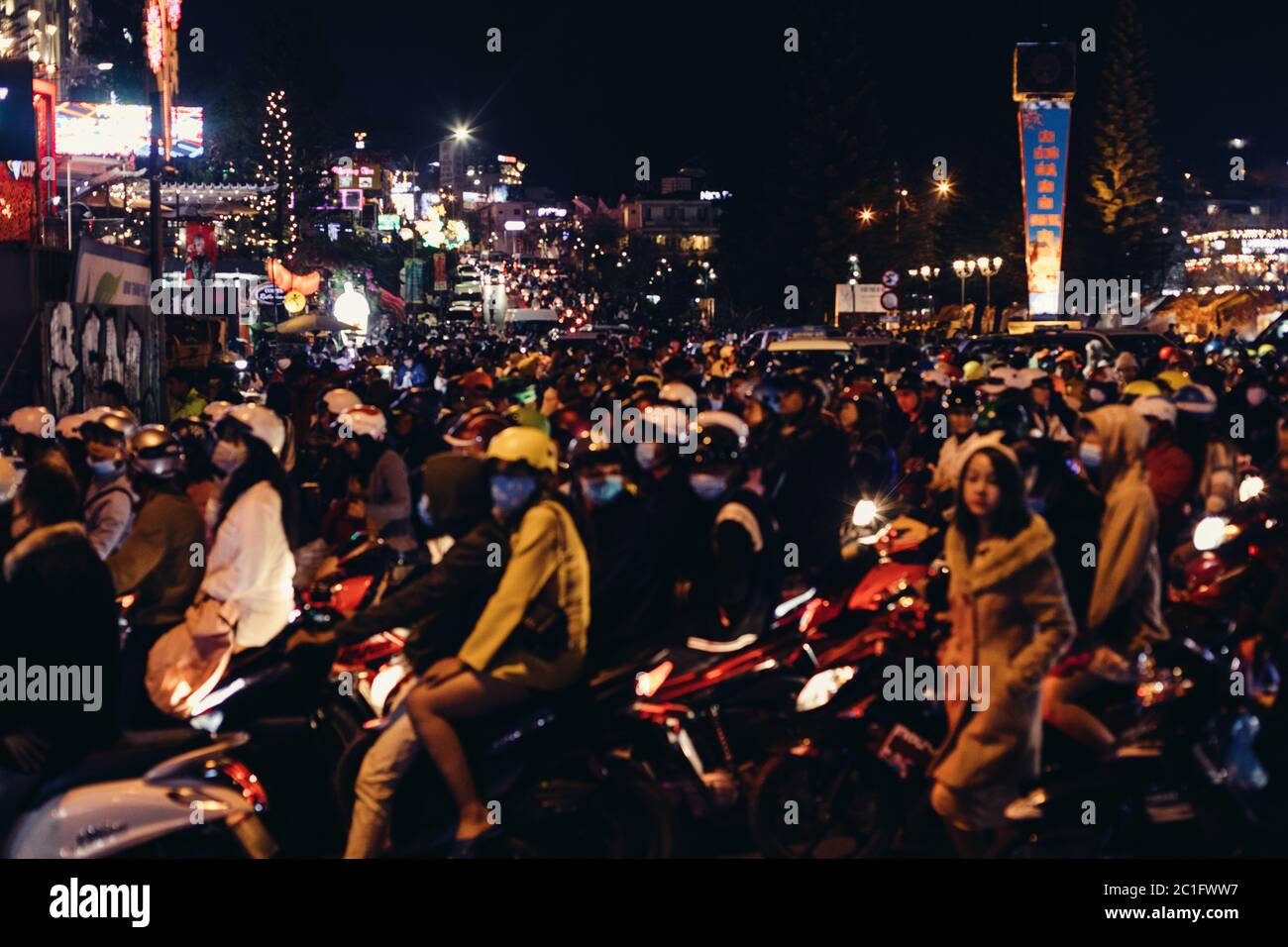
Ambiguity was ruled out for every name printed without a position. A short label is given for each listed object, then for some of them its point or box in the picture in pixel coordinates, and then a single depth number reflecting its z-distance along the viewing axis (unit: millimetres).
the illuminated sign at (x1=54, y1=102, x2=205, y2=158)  36688
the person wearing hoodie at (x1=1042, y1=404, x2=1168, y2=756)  6879
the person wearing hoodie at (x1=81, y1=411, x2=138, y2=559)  7918
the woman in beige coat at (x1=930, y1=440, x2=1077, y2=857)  6441
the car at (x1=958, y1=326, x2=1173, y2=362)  27516
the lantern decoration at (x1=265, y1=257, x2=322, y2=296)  41688
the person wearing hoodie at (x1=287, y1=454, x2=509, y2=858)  6406
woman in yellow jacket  6379
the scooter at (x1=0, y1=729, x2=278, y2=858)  5730
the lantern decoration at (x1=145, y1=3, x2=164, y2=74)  28562
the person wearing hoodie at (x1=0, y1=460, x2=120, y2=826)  5777
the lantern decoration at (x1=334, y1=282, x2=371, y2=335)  40531
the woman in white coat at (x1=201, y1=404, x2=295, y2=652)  7336
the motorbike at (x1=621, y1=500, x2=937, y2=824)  6828
